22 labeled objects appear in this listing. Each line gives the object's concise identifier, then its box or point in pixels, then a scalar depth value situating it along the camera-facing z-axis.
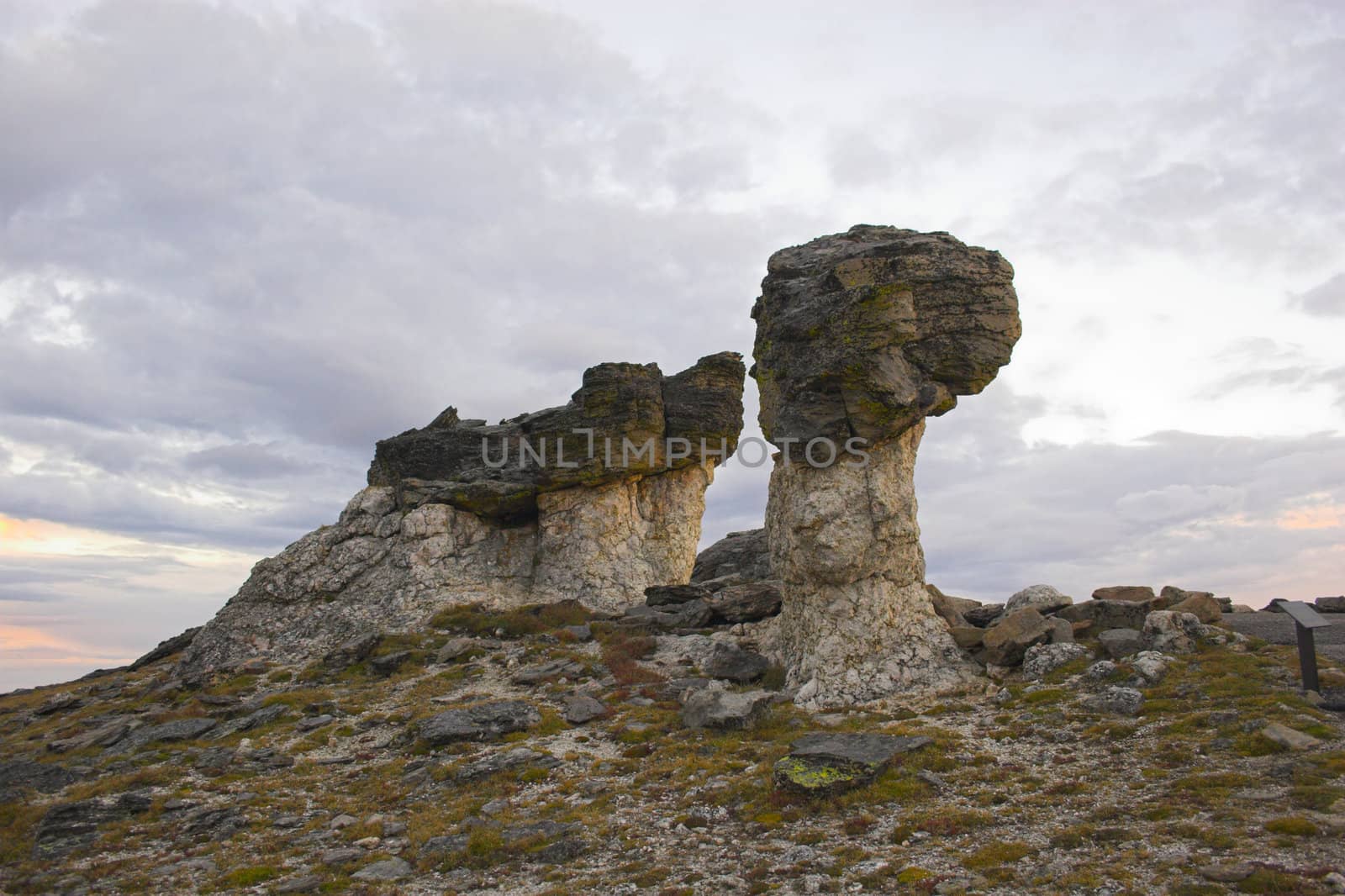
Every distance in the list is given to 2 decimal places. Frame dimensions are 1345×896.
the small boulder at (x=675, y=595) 41.75
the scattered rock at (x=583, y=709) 26.67
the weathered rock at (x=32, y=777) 25.41
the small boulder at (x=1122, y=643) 24.73
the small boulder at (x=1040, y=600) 30.09
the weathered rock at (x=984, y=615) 32.03
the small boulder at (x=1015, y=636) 26.06
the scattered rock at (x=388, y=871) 16.56
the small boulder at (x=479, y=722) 25.44
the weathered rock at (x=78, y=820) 20.50
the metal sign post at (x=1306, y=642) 19.77
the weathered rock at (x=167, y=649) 49.09
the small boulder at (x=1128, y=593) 30.50
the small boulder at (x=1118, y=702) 20.66
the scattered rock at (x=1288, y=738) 16.83
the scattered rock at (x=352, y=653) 37.84
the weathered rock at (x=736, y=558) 51.38
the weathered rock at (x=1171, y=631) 24.31
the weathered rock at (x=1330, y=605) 30.45
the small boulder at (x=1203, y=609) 26.86
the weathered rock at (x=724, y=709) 24.00
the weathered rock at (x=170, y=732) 29.81
